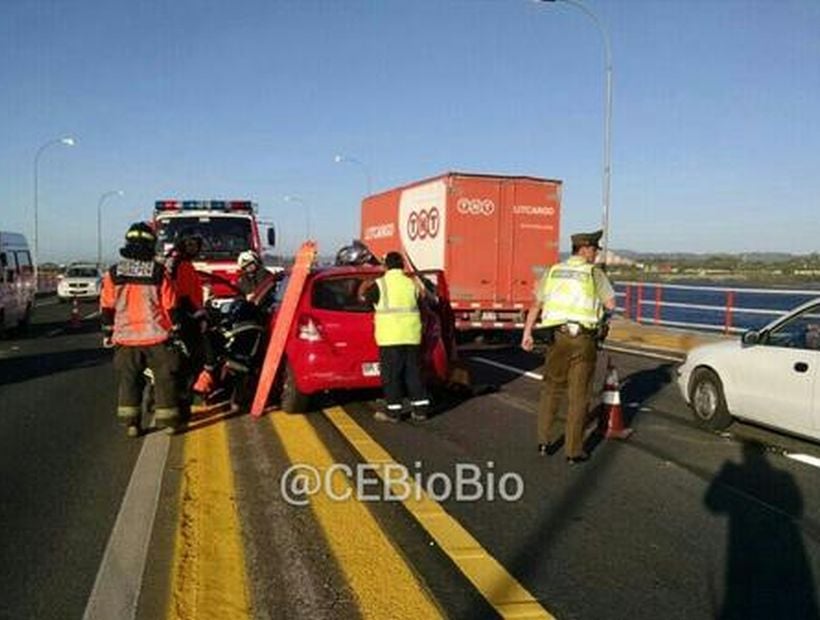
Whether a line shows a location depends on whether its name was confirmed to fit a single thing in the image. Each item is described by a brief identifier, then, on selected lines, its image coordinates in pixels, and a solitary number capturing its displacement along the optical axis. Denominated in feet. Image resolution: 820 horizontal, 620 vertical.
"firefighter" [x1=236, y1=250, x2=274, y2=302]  40.65
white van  68.18
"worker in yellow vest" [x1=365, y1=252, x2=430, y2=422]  30.22
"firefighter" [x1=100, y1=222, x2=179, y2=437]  27.12
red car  31.27
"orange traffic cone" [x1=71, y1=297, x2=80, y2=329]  78.69
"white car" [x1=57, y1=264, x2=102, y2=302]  133.28
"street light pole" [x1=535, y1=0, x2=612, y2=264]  79.15
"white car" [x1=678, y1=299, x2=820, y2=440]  25.59
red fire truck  55.74
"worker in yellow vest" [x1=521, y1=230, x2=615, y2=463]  24.22
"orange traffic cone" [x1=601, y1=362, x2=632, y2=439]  27.50
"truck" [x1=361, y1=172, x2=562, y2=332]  58.18
